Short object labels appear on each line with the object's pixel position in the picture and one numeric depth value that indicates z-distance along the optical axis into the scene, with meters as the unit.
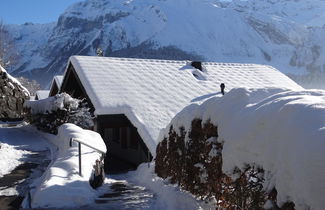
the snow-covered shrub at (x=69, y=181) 6.04
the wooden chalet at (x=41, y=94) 41.41
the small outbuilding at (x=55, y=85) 28.63
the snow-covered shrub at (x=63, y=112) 14.96
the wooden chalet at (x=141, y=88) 14.72
